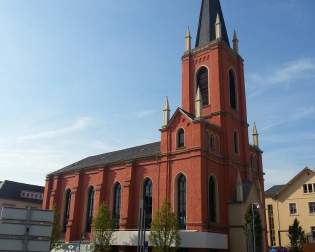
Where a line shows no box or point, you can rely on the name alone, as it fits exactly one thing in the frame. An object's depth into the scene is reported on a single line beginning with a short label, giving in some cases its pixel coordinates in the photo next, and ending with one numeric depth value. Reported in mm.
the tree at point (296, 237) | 46353
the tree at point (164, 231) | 33719
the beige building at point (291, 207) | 59062
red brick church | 36938
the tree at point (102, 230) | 39188
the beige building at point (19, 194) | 70812
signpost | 8055
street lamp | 34288
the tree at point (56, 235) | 43156
